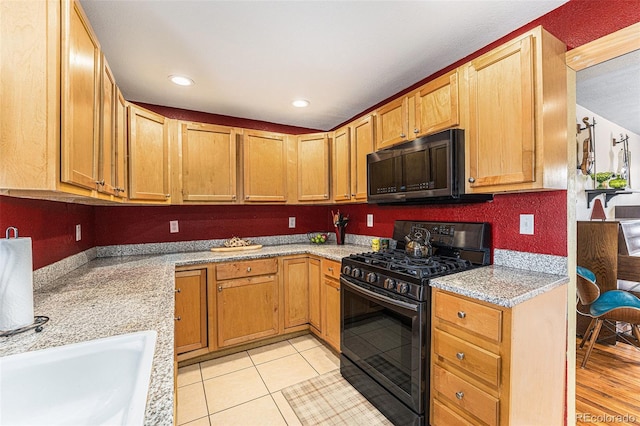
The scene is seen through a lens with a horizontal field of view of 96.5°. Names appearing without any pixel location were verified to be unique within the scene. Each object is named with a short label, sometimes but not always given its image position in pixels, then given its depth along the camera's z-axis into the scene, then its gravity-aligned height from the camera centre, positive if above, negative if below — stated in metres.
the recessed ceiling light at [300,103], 2.86 +1.14
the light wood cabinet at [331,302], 2.55 -0.83
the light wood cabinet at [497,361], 1.33 -0.75
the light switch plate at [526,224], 1.81 -0.08
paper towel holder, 0.98 -0.40
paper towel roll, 0.97 -0.24
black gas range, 1.66 -0.65
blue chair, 2.49 -0.84
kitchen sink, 0.77 -0.49
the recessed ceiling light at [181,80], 2.35 +1.14
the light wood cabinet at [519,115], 1.53 +0.56
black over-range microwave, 1.89 +0.32
